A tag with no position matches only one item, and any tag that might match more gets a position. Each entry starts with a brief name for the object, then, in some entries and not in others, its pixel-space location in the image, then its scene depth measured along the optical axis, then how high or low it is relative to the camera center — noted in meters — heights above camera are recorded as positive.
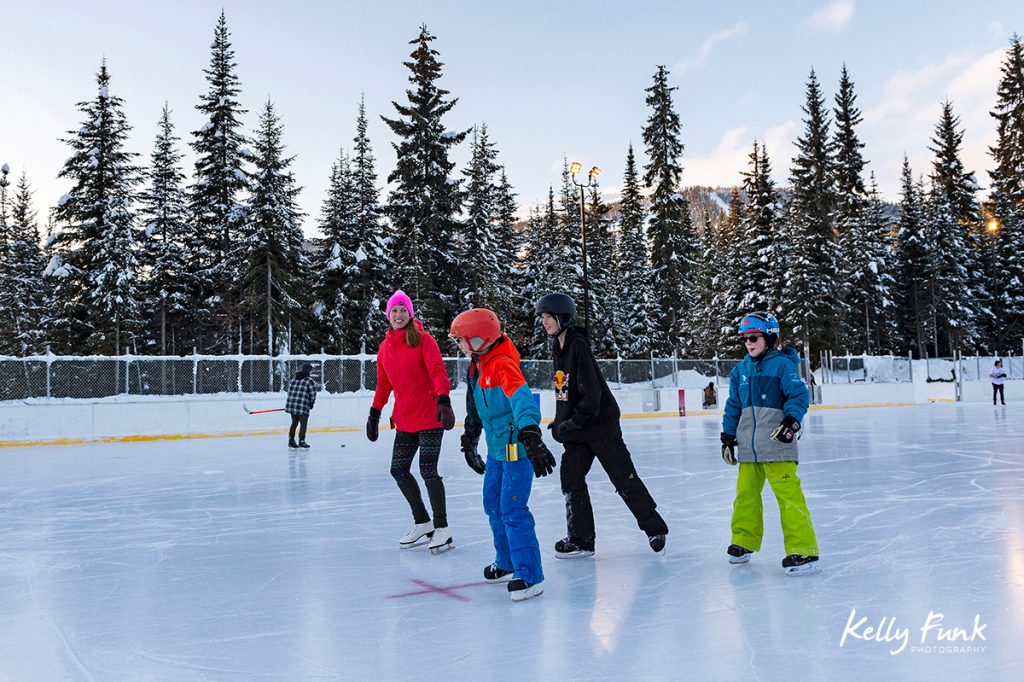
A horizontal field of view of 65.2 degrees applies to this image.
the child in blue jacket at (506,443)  4.01 -0.32
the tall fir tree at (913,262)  49.97 +6.81
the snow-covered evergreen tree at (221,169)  34.03 +9.35
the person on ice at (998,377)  25.58 -0.28
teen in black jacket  4.70 -0.33
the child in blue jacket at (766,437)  4.46 -0.36
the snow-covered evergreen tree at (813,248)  39.50 +6.40
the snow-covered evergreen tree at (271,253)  32.62 +5.54
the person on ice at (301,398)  14.69 -0.23
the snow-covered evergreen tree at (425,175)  32.69 +8.54
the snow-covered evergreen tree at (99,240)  31.34 +6.03
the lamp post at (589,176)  22.33 +6.29
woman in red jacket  5.30 -0.12
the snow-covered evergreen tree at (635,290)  45.16 +5.11
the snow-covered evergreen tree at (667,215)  44.88 +9.08
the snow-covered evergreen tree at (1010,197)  49.97 +11.35
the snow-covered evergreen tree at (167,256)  35.00 +5.91
